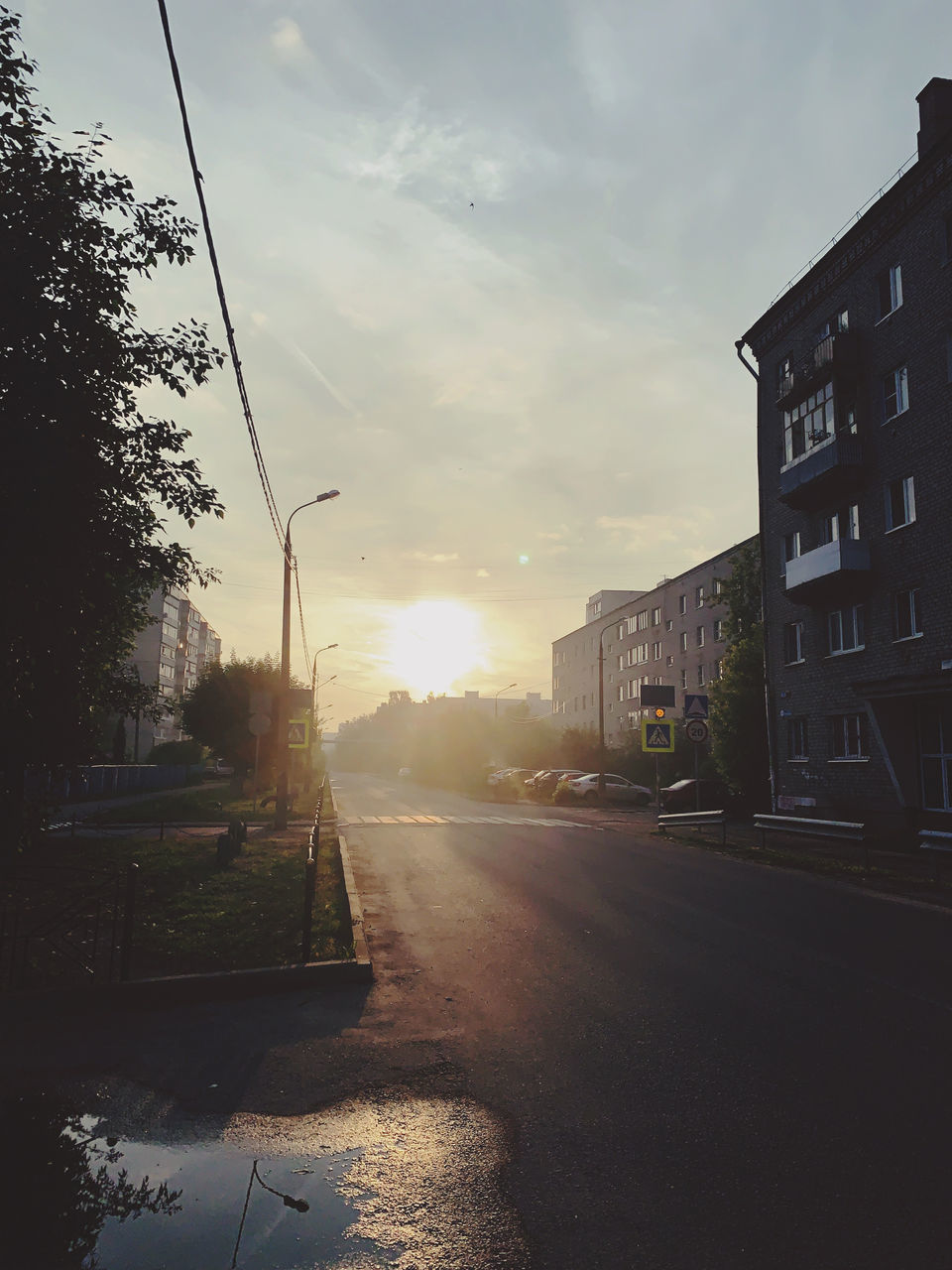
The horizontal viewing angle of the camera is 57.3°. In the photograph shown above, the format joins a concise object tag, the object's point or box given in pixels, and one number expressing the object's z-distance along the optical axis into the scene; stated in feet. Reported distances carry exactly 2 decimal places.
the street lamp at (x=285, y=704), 79.20
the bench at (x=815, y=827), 61.16
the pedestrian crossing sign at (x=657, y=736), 77.66
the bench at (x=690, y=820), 75.91
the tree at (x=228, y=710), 144.87
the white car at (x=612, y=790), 144.15
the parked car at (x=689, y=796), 117.39
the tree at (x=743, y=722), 107.76
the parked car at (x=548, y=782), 162.09
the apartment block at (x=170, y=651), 319.88
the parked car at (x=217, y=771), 243.89
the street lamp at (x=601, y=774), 142.10
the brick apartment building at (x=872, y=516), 70.74
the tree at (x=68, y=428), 25.12
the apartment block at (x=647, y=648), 192.35
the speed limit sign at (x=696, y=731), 70.23
